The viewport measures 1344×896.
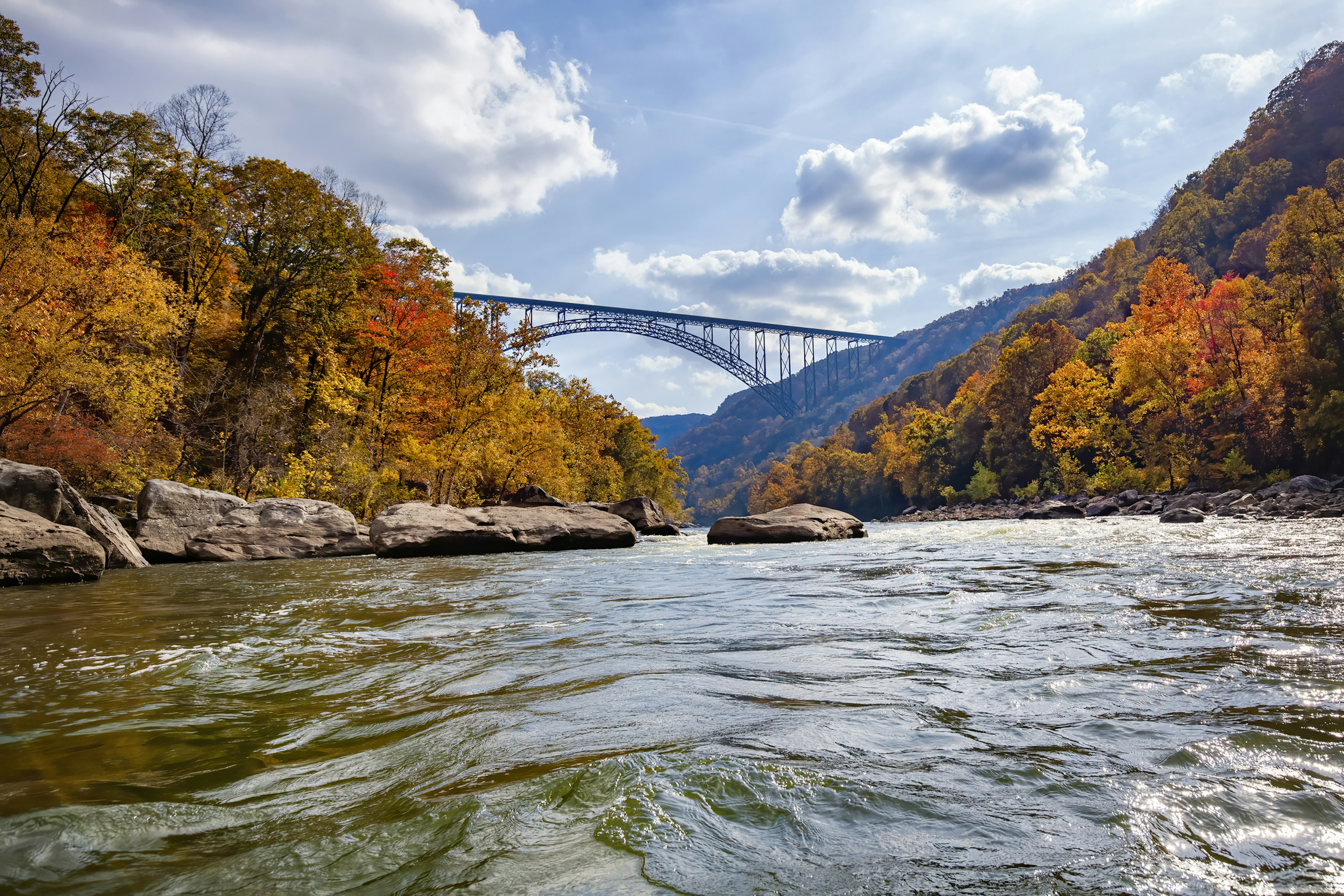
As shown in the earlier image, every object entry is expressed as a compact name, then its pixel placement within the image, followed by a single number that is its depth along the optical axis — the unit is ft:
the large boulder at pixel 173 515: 35.47
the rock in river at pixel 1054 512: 84.07
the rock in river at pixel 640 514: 68.44
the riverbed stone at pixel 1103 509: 78.89
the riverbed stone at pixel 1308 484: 63.62
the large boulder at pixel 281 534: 36.78
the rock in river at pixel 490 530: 39.32
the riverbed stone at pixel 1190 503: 69.46
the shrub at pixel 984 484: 159.22
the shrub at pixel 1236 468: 85.40
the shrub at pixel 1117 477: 108.27
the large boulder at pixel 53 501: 27.02
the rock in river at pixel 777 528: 52.47
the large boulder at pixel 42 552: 23.16
